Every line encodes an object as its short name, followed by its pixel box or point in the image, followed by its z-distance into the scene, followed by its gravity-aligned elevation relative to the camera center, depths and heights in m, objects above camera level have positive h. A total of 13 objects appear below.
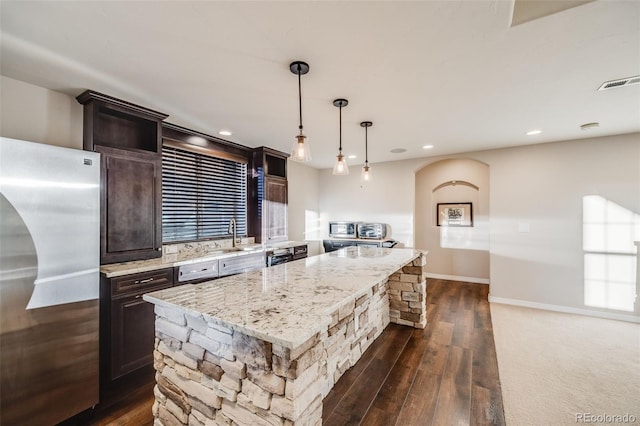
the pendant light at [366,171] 2.98 +0.46
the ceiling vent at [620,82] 2.06 +1.05
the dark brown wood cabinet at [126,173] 2.25 +0.36
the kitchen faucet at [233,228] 3.66 -0.24
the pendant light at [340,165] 2.46 +0.45
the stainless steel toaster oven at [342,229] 5.15 -0.36
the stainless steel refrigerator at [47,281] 1.51 -0.44
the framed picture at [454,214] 5.29 -0.06
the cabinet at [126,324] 2.00 -0.91
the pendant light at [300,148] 1.88 +0.49
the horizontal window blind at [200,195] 3.09 +0.22
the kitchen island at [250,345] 0.99 -0.59
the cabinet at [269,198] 4.07 +0.22
